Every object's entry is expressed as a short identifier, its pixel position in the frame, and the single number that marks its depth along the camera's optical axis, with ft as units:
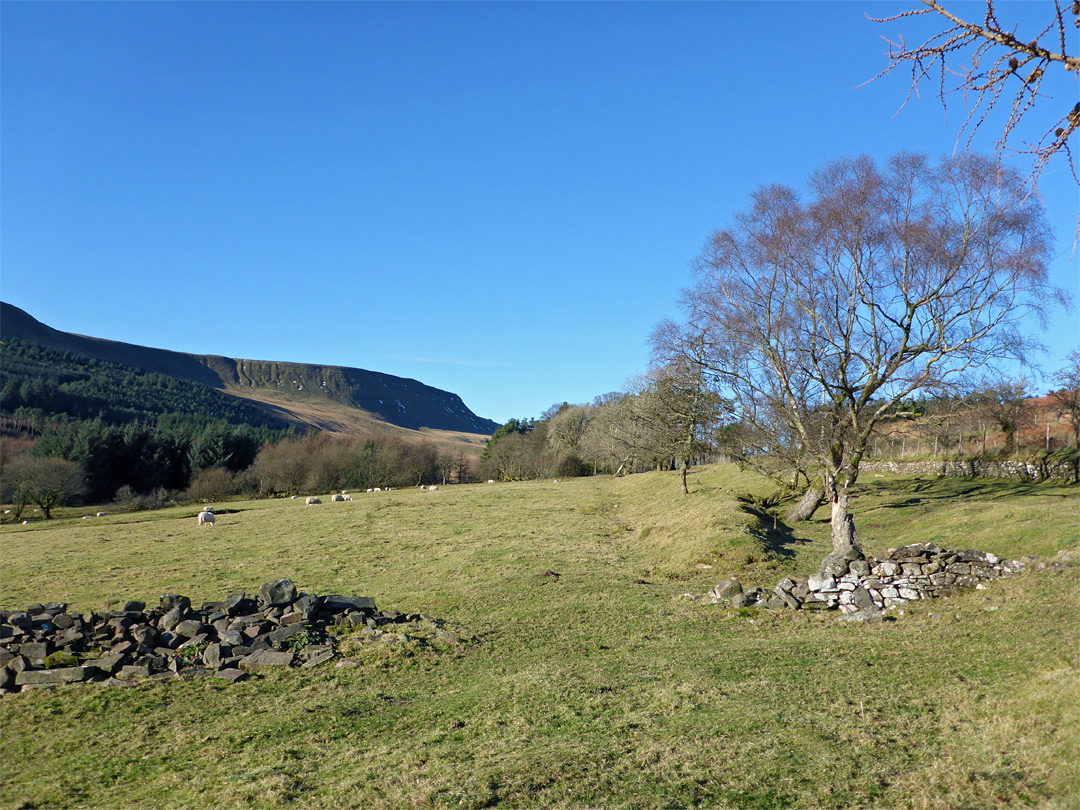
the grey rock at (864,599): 40.66
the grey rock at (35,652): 32.62
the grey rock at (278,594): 41.47
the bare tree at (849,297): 64.34
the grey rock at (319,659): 34.42
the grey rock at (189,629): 36.94
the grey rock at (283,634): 36.86
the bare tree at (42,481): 166.81
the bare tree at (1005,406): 71.18
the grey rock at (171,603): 40.01
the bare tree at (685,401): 75.25
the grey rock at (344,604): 41.96
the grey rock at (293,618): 39.24
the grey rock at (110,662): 32.58
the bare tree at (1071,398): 112.98
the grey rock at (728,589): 46.32
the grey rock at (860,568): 42.93
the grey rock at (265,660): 34.17
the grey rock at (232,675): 32.24
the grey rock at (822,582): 42.91
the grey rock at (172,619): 37.78
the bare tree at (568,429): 274.36
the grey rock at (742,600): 44.16
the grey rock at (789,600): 42.73
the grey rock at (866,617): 38.63
